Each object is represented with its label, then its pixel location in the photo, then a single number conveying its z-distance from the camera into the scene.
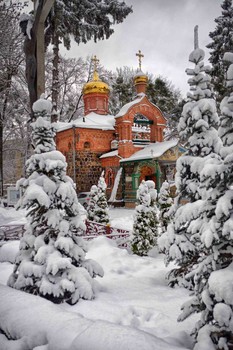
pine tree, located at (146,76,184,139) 36.91
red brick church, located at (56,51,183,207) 22.88
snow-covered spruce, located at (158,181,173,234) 11.16
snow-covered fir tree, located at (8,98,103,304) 5.07
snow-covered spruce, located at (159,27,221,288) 5.43
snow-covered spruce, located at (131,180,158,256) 9.95
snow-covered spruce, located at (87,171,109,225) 13.86
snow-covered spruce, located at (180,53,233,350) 2.90
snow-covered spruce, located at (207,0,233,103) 22.25
